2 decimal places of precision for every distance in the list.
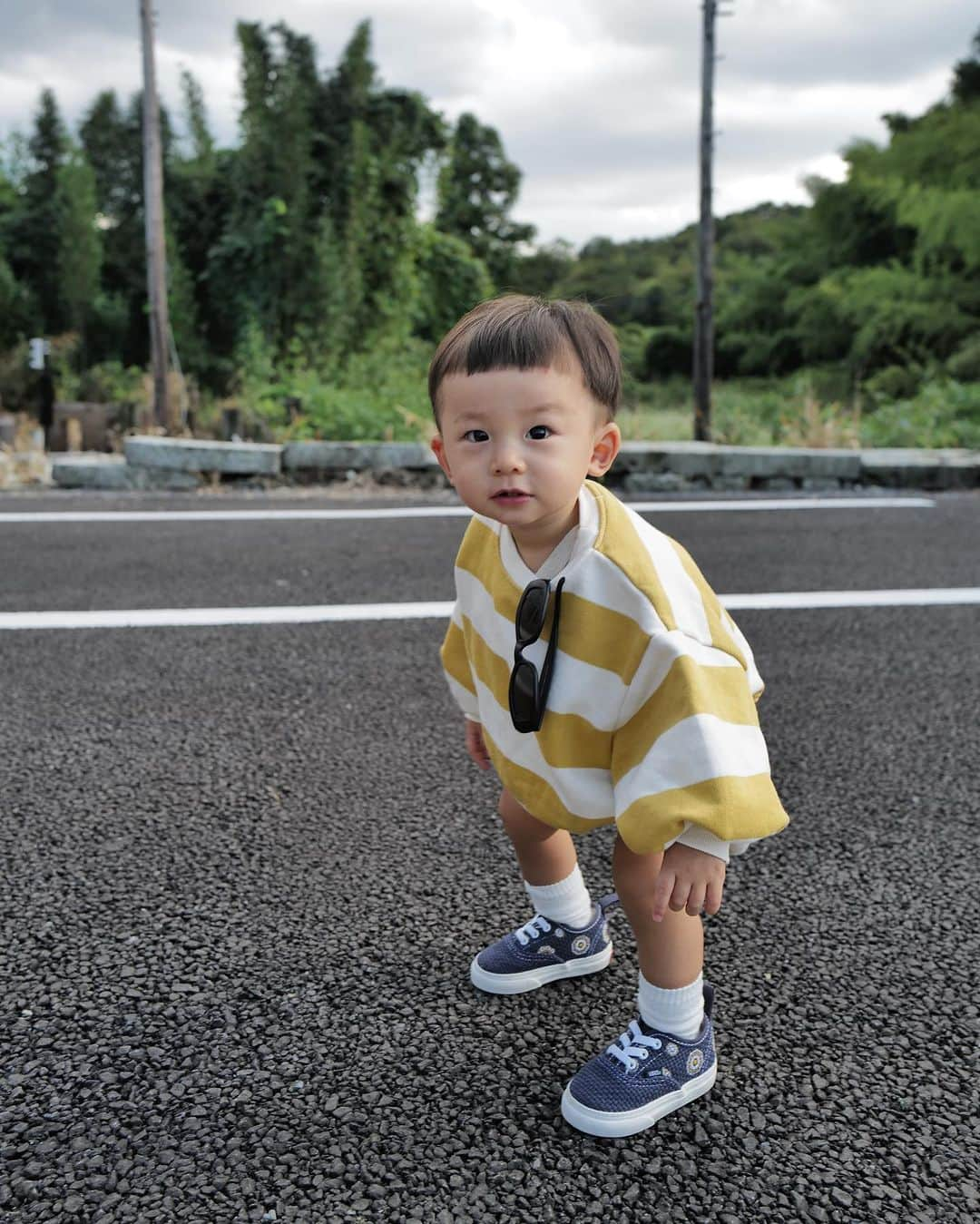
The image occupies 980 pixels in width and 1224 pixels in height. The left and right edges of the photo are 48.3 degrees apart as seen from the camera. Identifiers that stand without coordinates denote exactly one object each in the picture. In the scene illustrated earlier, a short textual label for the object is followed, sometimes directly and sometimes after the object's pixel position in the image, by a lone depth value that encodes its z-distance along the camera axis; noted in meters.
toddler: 1.27
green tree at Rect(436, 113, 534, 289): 29.27
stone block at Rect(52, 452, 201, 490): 6.81
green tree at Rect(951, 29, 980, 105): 17.95
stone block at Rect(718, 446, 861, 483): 6.98
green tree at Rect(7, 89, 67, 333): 14.55
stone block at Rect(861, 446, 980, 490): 7.02
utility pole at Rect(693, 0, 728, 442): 9.31
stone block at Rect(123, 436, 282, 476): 6.78
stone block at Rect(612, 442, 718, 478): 7.04
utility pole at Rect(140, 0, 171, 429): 8.90
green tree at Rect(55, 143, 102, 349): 14.27
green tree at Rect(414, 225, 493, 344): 19.22
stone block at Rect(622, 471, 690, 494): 7.05
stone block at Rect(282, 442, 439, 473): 6.93
